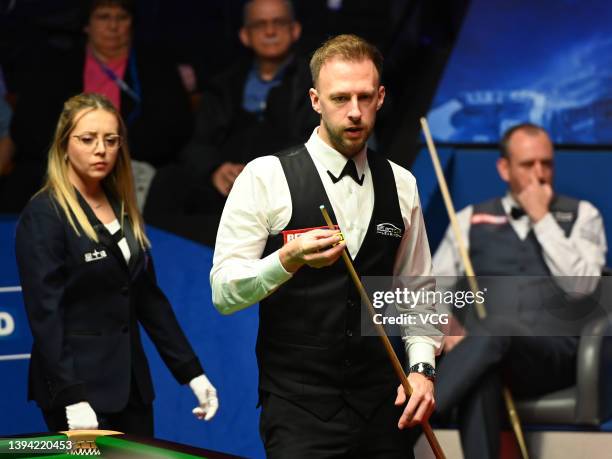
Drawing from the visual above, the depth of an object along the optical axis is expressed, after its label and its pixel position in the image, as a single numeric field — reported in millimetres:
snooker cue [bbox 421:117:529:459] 8703
